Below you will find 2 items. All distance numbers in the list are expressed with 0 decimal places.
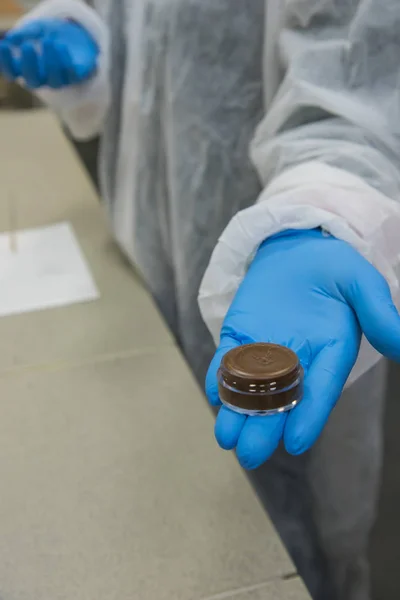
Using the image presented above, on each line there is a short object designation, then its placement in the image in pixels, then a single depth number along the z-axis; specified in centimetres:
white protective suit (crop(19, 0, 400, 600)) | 60
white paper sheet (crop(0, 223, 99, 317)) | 93
